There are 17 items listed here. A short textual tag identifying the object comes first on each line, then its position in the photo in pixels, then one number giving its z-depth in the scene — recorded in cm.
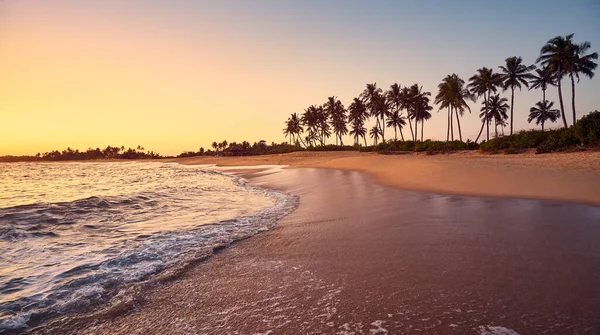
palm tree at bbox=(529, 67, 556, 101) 4375
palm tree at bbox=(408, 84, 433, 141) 6066
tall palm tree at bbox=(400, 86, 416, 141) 6128
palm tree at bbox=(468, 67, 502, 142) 4906
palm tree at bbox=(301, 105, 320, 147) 8468
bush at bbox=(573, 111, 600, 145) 2042
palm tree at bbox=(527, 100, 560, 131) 6316
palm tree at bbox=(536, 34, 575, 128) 3659
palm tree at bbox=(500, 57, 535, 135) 4538
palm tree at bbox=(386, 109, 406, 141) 7081
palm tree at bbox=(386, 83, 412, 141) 6300
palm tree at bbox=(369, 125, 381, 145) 8236
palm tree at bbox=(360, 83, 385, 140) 6824
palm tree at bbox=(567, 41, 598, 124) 3588
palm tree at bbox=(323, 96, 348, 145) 7994
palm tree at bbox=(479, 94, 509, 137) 5472
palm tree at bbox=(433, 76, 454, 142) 5284
